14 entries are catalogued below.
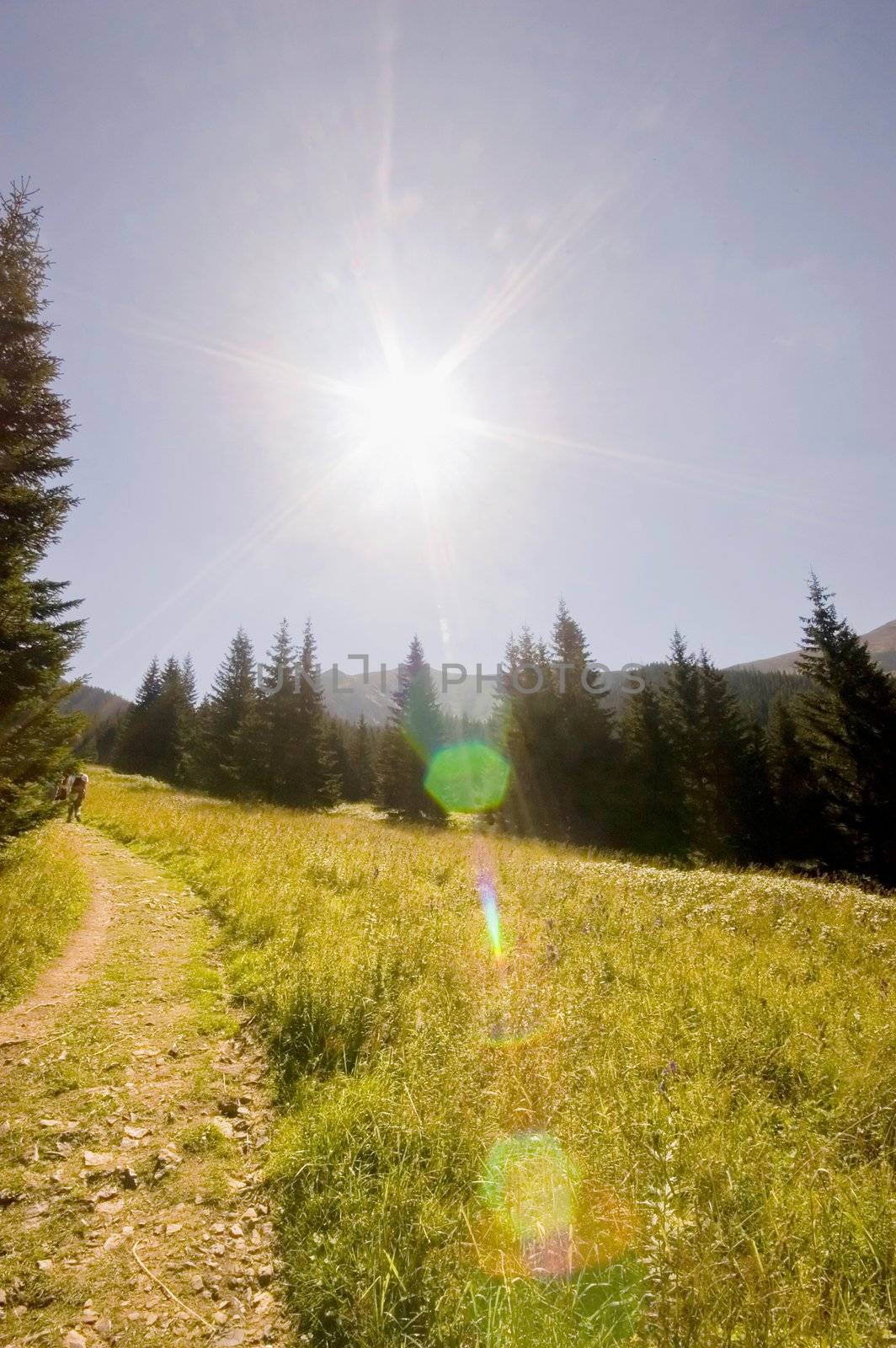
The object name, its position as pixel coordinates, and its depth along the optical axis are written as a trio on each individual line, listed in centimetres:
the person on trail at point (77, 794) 1784
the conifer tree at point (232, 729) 3603
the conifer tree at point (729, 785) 2911
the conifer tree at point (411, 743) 3591
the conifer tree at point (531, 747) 3192
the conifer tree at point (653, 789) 3144
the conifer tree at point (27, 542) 886
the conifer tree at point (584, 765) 3159
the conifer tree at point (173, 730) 4897
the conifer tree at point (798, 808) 3165
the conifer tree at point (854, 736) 2230
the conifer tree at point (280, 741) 3519
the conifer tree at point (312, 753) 3559
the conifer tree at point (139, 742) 5081
